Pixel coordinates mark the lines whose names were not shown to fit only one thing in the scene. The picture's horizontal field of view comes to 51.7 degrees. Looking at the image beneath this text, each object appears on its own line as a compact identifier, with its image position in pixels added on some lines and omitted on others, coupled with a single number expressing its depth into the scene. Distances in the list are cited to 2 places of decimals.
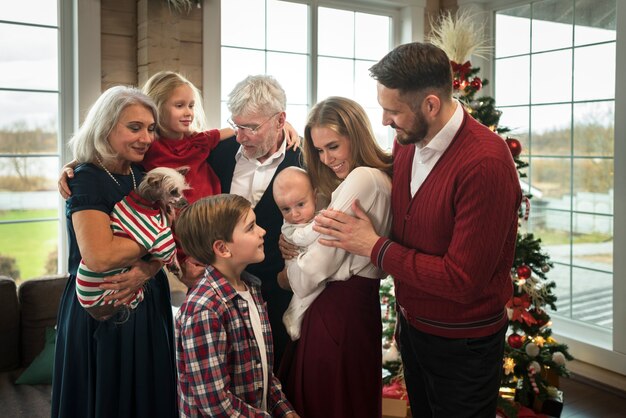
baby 2.12
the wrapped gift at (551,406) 3.69
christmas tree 3.58
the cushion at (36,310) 3.37
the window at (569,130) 4.14
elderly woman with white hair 1.99
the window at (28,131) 3.52
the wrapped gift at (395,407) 3.33
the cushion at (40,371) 3.19
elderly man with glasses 2.26
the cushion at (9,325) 3.30
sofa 3.21
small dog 1.96
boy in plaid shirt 1.77
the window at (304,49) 4.26
